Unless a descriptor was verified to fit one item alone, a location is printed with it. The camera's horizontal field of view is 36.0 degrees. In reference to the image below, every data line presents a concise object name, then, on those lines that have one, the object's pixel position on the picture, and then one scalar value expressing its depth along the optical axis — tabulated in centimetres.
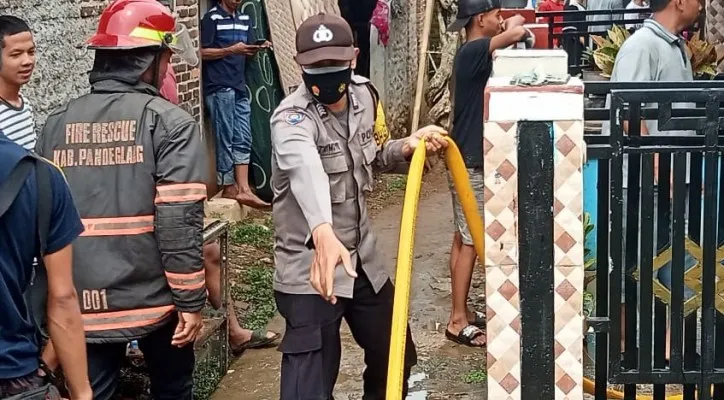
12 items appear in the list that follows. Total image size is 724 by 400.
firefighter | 411
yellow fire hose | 325
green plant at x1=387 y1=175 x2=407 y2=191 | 1048
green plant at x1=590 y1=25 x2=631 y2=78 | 687
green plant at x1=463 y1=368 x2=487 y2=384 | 570
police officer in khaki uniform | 422
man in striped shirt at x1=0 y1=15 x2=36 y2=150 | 494
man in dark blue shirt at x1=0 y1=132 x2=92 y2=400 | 303
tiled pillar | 309
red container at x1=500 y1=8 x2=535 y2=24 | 697
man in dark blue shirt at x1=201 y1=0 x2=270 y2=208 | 883
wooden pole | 1202
